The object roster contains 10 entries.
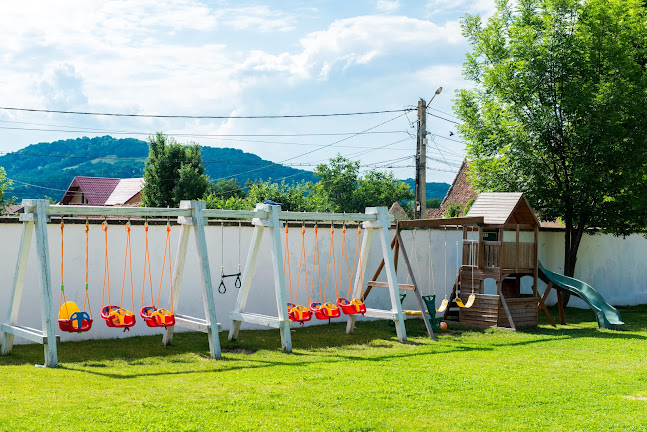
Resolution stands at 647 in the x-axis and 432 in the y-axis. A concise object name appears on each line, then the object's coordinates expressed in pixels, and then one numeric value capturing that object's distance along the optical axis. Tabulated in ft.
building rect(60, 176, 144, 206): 202.80
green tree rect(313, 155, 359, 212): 302.86
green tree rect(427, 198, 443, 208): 354.74
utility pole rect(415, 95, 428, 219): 79.87
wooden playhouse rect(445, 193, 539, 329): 47.60
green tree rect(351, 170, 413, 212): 298.35
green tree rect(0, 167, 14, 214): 153.36
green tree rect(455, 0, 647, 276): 58.34
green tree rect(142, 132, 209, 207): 150.30
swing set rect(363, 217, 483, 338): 43.96
